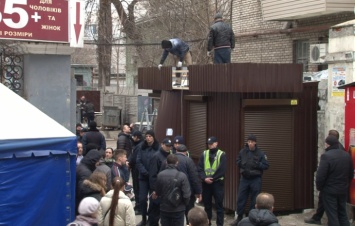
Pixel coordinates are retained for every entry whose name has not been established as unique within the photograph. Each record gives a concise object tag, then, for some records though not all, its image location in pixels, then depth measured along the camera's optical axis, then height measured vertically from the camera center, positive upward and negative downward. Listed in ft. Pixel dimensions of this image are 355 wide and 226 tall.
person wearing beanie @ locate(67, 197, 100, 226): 19.71 -4.22
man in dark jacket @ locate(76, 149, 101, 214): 25.79 -3.63
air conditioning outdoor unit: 46.32 +3.47
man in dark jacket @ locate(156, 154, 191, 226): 26.91 -4.57
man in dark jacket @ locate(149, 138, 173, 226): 31.83 -4.41
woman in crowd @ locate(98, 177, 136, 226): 21.31 -4.54
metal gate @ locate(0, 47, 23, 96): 36.22 +1.54
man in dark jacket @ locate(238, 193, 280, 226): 18.39 -4.03
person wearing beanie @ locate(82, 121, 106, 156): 42.83 -3.51
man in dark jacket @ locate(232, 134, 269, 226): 32.99 -4.56
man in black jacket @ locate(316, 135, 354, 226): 30.45 -4.55
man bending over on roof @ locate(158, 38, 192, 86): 41.75 +3.18
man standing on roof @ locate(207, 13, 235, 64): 40.78 +3.85
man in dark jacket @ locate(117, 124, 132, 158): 41.14 -3.52
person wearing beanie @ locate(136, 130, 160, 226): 33.96 -4.31
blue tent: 22.31 -3.12
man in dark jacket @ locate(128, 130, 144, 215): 36.37 -4.64
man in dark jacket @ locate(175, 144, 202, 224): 30.35 -4.31
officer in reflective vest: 32.84 -4.71
